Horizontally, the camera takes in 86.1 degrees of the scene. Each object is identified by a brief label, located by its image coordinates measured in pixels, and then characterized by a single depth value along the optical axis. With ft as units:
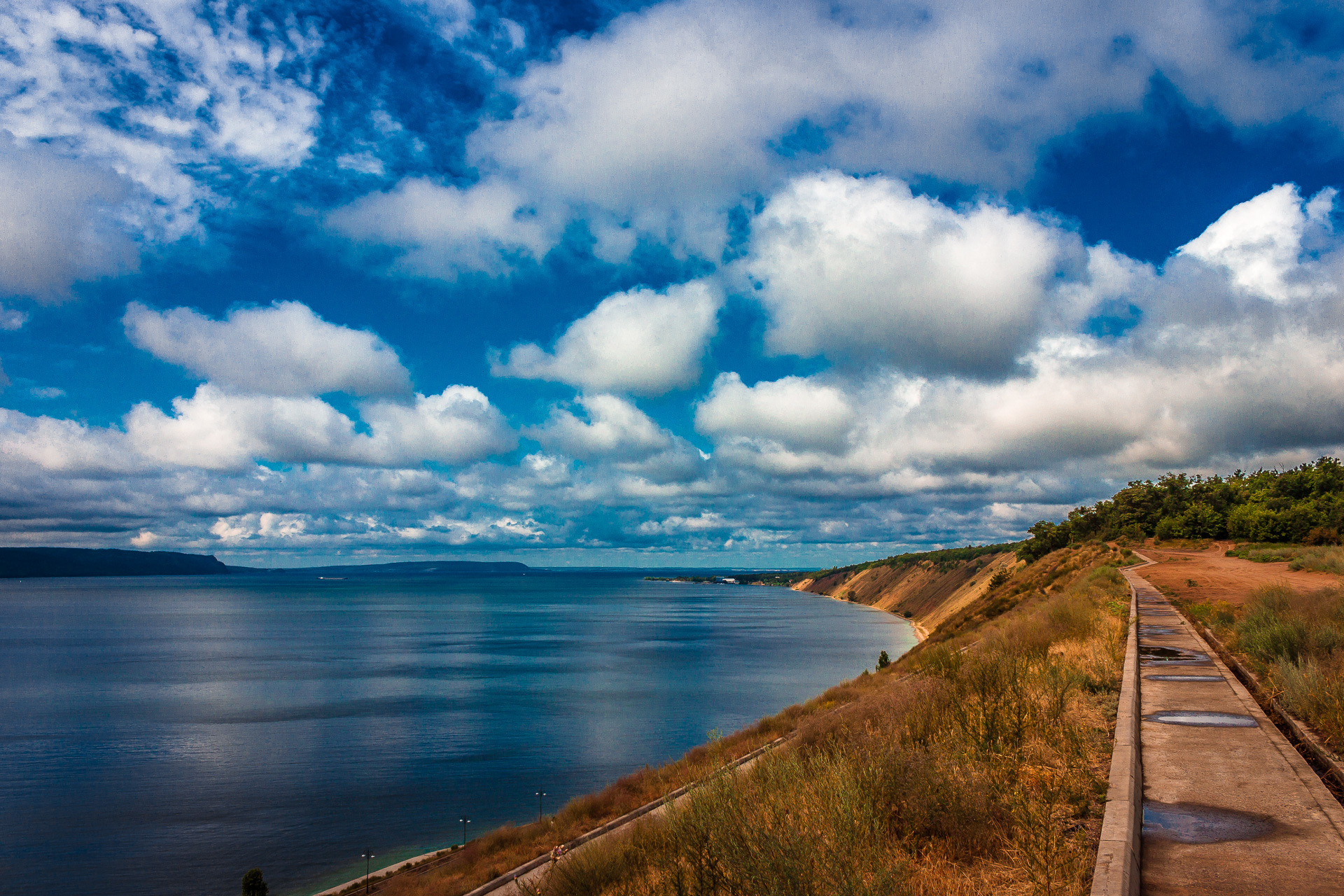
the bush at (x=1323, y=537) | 192.65
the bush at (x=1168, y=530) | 268.09
